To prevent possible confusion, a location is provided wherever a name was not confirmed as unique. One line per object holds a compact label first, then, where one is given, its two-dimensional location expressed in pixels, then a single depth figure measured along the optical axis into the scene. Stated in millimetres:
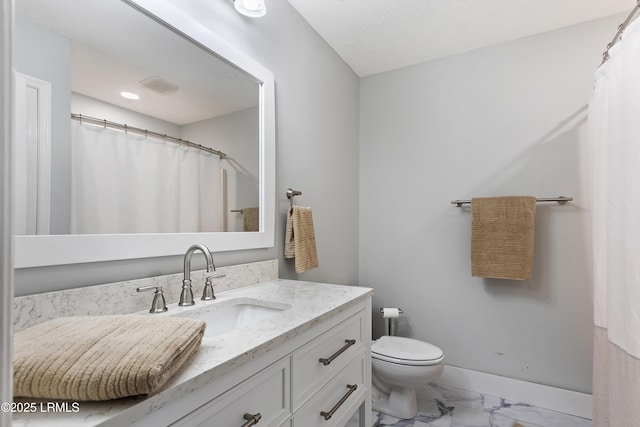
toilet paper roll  2181
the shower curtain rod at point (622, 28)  1238
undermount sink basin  1052
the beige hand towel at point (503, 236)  1898
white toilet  1720
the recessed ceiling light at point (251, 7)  1316
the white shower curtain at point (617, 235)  1148
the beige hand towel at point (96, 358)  446
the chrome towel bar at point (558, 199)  1877
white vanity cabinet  660
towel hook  1695
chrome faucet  1037
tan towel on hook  1614
